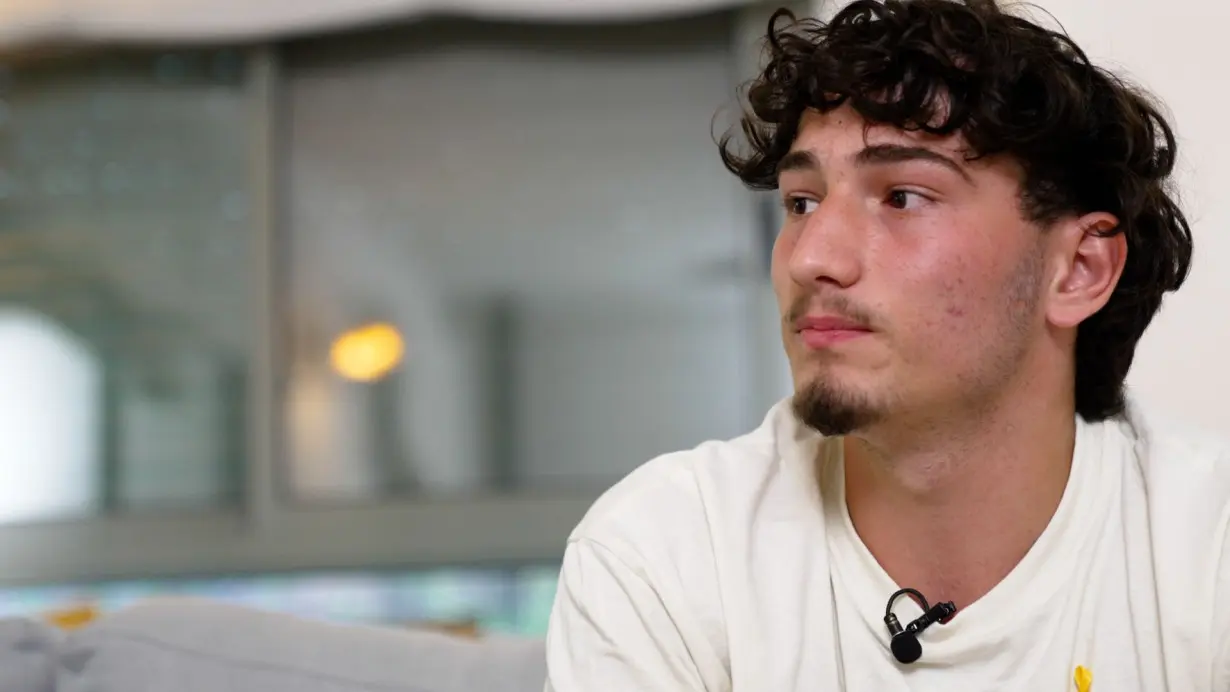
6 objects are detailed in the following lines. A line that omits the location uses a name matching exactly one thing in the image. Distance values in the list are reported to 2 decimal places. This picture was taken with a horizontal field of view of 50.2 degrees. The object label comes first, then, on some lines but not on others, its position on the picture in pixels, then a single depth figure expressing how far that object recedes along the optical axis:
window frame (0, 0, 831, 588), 2.60
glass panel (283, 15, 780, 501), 2.71
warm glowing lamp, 2.76
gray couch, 1.39
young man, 1.27
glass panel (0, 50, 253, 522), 2.80
